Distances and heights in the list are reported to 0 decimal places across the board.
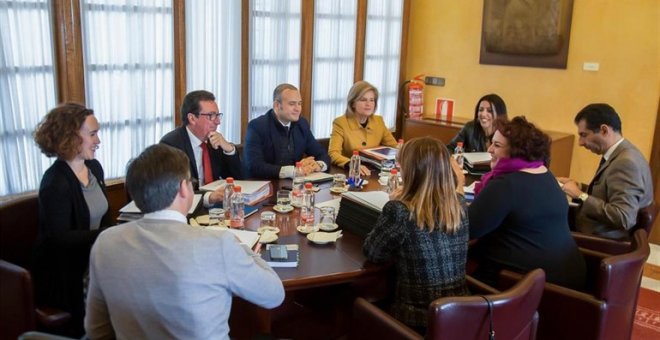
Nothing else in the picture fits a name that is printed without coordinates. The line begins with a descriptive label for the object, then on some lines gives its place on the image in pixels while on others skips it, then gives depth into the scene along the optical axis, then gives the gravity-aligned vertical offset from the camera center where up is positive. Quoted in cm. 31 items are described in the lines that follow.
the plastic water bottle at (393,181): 292 -63
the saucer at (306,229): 230 -70
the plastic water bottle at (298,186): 270 -65
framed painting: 479 +22
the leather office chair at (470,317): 162 -76
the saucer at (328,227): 234 -70
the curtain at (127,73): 350 -17
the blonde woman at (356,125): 387 -49
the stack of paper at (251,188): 267 -65
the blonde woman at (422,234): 196 -60
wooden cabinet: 467 -69
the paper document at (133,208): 226 -63
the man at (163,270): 141 -54
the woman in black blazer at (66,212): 212 -63
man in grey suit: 268 -57
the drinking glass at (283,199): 264 -67
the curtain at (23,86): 311 -24
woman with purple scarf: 229 -61
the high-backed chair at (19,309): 187 -87
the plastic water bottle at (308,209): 240 -65
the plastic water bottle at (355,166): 322 -63
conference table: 193 -73
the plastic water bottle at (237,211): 236 -65
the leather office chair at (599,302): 216 -92
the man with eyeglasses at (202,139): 300 -47
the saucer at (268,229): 228 -70
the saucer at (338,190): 295 -69
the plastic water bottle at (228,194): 246 -61
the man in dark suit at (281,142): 331 -55
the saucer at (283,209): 257 -69
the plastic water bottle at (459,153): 351 -59
